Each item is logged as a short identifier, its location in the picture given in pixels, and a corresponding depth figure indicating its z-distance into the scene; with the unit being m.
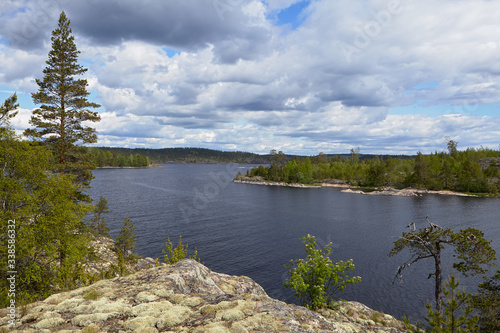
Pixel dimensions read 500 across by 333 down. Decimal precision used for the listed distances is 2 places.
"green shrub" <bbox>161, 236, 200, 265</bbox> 23.08
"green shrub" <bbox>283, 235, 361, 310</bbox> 20.66
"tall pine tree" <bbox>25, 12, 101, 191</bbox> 32.50
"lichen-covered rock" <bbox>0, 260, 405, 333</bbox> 10.20
